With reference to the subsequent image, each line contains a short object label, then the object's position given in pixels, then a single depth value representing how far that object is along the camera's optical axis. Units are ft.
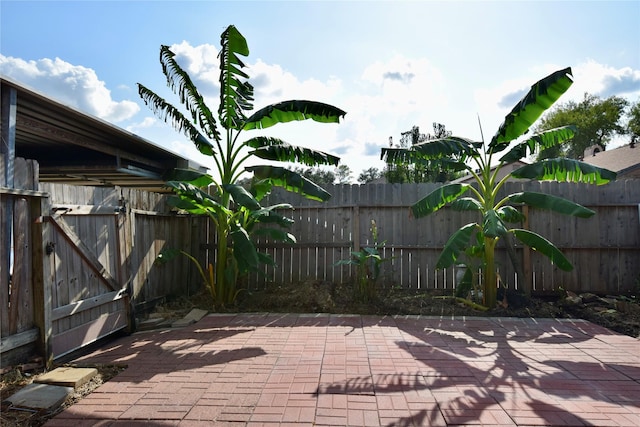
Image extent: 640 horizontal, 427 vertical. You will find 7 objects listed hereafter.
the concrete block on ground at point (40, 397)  9.04
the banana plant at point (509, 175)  16.94
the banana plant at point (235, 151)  18.37
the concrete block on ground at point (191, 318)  16.86
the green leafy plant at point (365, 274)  19.79
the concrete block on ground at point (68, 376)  10.09
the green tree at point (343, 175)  141.08
